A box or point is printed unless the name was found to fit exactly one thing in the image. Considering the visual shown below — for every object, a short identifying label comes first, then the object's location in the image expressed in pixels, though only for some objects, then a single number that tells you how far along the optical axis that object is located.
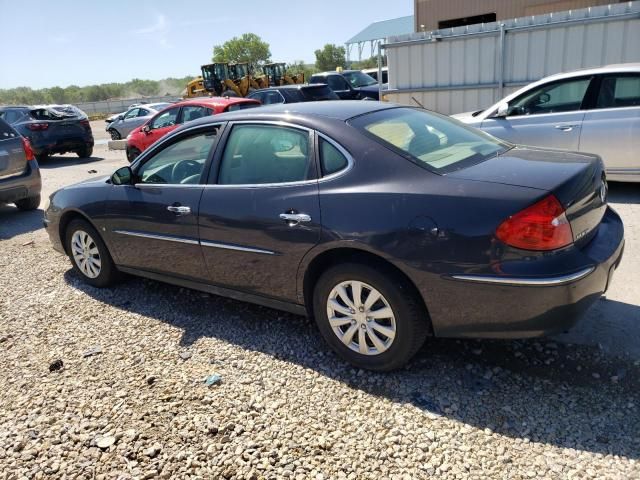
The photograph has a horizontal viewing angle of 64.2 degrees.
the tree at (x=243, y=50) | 84.19
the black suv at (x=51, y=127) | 13.83
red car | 10.20
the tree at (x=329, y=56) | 74.31
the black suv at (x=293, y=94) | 14.20
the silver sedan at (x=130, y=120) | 18.79
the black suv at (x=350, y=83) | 17.64
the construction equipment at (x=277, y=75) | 27.83
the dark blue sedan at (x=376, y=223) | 2.55
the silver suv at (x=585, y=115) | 5.95
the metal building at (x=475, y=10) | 19.08
